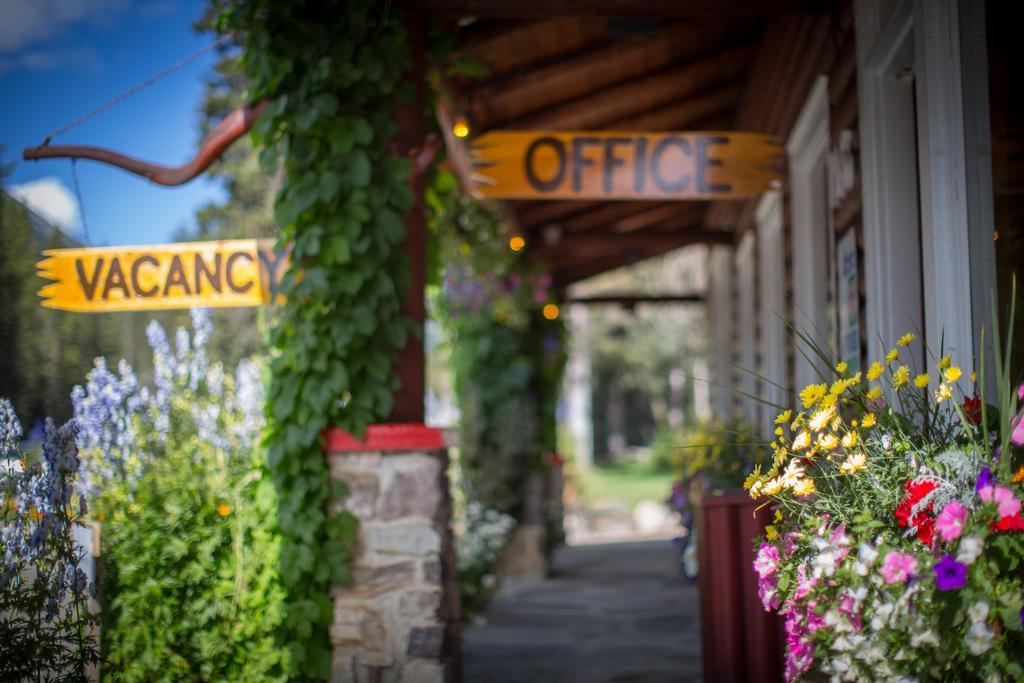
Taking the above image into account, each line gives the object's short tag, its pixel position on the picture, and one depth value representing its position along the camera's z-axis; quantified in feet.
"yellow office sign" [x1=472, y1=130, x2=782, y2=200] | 13.96
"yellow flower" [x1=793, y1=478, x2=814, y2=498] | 6.56
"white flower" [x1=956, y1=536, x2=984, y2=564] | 5.54
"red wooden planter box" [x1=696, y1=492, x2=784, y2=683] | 10.81
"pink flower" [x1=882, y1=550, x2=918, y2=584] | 5.80
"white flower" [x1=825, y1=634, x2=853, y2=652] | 5.96
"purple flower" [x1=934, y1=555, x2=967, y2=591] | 5.51
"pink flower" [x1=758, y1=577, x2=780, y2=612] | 6.82
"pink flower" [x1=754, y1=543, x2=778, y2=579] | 6.76
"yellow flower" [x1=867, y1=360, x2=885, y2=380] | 6.64
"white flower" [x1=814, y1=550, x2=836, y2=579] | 6.08
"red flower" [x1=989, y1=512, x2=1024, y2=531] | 5.58
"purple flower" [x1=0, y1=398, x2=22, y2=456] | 9.25
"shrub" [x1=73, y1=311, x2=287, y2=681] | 10.73
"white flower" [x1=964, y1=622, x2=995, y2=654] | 5.44
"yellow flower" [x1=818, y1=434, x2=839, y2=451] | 6.66
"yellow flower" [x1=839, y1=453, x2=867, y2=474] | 6.37
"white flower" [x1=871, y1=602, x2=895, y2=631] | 5.78
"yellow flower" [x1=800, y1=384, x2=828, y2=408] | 7.05
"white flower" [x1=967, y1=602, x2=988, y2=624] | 5.47
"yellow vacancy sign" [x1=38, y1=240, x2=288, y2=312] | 11.76
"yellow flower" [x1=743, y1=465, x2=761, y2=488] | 7.16
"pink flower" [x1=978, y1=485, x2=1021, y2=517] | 5.53
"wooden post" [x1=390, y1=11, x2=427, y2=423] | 11.70
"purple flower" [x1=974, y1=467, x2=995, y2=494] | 5.76
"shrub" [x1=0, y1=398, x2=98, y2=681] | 9.09
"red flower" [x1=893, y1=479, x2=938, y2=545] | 6.20
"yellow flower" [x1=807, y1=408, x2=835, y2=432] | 6.74
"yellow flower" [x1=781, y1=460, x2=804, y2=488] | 6.74
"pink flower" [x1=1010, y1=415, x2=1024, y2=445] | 5.86
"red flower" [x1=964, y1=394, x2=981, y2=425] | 6.77
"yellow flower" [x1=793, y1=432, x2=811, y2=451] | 6.86
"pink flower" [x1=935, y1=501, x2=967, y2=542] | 5.63
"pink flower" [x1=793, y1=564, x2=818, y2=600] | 6.25
